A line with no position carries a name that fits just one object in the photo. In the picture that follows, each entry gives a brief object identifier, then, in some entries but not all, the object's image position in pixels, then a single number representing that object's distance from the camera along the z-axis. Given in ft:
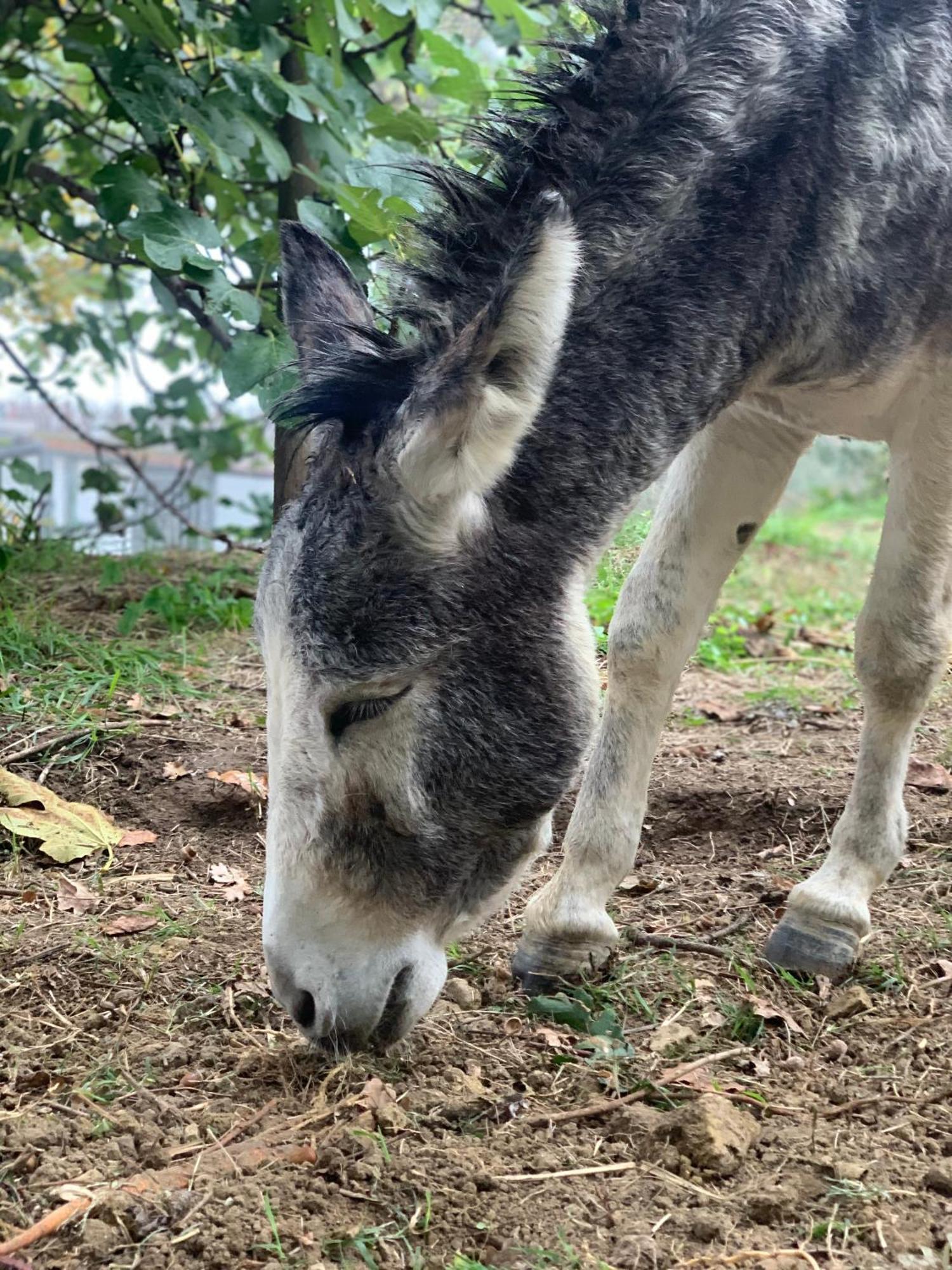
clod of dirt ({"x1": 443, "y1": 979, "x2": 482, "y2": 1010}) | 8.54
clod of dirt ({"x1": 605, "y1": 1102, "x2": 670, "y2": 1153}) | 6.69
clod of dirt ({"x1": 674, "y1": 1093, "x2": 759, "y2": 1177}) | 6.42
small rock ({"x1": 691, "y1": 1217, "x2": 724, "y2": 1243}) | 5.81
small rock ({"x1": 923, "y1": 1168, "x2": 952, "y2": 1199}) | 6.08
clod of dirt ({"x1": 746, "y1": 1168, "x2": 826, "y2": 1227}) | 5.98
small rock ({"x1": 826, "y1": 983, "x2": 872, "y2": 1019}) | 8.31
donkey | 6.79
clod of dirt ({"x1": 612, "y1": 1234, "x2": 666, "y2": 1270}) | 5.60
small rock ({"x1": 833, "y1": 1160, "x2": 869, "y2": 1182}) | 6.21
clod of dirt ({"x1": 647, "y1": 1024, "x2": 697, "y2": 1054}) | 7.79
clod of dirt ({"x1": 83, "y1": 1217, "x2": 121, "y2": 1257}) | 5.53
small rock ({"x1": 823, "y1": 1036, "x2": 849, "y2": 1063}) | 7.72
